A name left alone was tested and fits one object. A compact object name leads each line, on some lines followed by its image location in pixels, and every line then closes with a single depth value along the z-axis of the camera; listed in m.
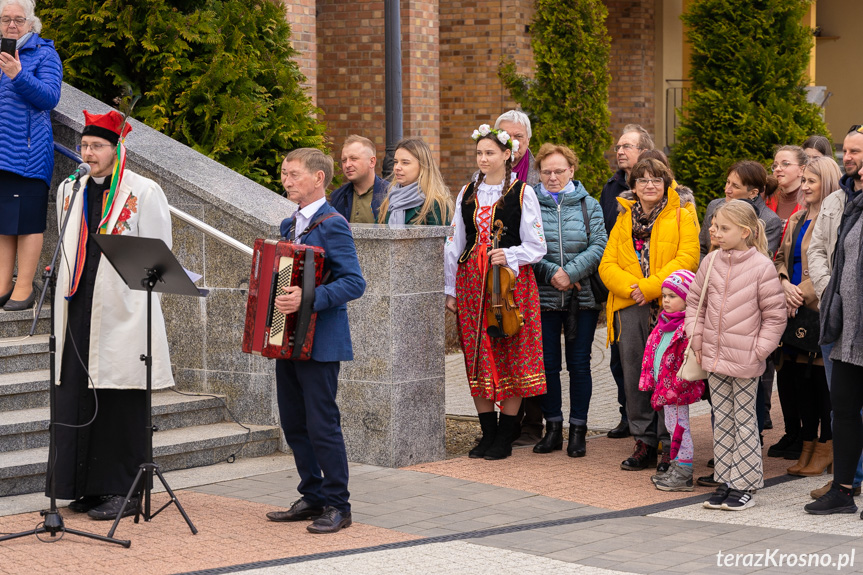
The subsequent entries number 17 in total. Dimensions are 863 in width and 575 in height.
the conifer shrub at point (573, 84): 23.72
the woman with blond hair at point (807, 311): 12.99
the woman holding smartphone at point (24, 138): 13.54
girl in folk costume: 13.37
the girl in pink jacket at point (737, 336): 11.68
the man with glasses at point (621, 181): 15.06
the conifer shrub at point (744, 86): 27.61
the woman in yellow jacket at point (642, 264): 13.06
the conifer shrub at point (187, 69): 16.57
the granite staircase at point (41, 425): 11.79
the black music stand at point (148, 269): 10.10
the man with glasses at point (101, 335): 10.85
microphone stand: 9.79
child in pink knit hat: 12.47
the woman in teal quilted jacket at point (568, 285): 13.92
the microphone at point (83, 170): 10.25
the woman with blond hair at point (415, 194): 13.87
